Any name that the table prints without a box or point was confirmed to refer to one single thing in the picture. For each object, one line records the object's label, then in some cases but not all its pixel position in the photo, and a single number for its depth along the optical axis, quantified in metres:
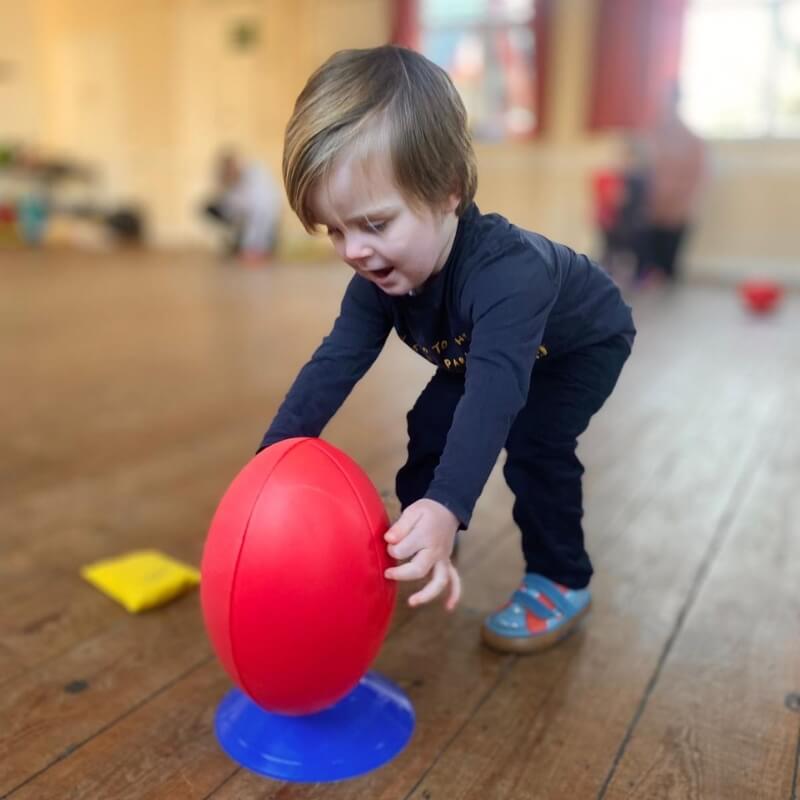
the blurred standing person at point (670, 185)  5.46
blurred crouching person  6.98
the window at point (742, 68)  5.46
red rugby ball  0.88
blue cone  0.96
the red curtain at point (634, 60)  5.66
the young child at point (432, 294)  0.85
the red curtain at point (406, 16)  6.34
